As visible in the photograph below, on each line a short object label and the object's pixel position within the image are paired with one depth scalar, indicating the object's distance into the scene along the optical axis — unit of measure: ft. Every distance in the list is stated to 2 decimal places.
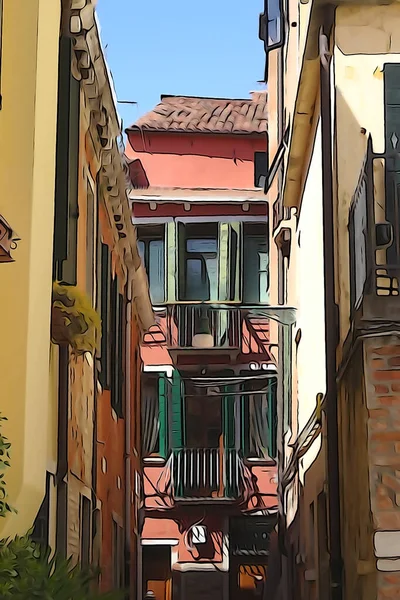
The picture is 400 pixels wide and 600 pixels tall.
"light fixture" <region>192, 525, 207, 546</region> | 72.74
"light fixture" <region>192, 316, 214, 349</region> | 75.15
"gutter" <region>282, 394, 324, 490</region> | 36.19
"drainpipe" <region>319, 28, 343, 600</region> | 30.50
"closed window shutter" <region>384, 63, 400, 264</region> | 28.45
